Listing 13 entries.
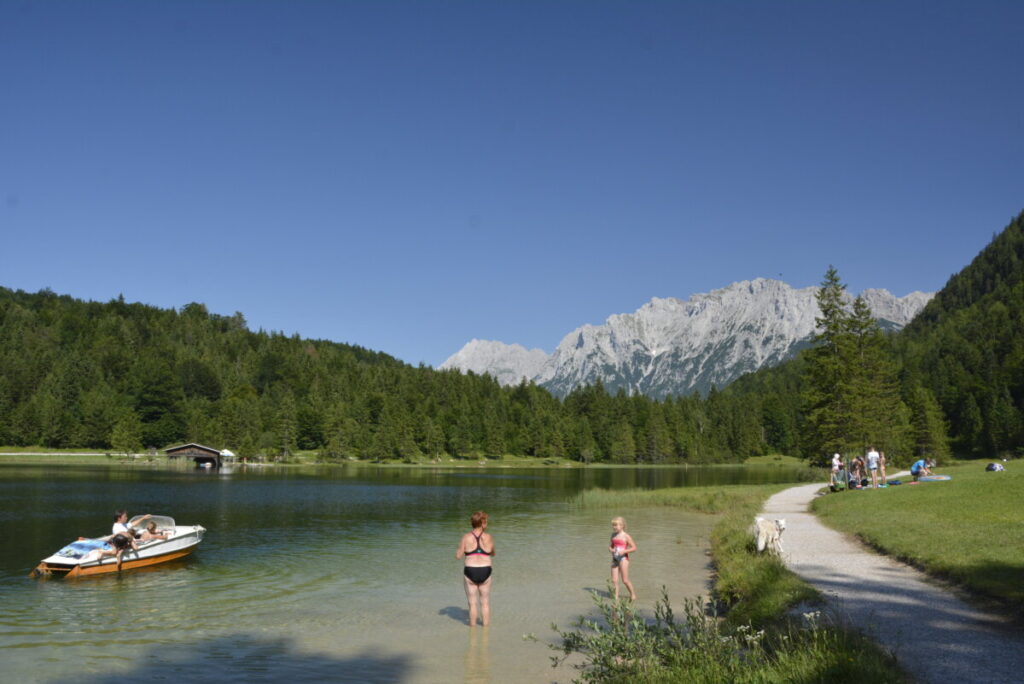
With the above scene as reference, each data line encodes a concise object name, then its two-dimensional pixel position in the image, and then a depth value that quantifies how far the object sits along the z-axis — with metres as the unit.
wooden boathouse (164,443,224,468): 142.12
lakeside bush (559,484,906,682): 9.67
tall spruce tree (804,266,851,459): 65.81
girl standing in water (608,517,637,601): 20.41
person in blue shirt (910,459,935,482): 49.41
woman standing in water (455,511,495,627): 17.59
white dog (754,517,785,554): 23.00
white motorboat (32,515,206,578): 25.16
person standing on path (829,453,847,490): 50.78
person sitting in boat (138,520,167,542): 28.12
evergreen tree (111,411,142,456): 156.12
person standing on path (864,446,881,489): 46.29
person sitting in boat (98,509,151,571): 26.39
